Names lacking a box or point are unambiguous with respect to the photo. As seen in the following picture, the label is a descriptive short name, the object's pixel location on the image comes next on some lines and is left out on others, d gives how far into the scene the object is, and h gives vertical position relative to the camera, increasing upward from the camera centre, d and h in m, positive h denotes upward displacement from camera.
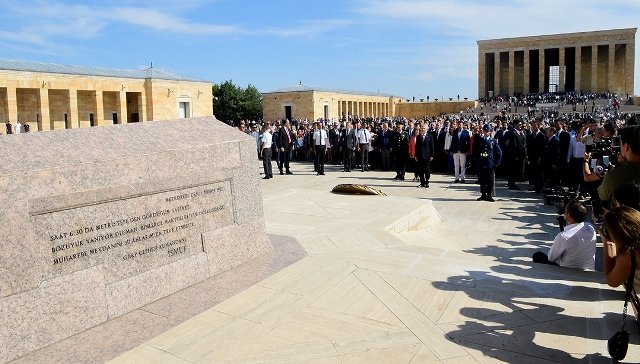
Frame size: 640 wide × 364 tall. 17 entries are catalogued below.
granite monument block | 3.69 -0.66
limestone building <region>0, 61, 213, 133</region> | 28.16 +3.58
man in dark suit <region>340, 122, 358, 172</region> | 17.41 -0.06
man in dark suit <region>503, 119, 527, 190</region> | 14.06 -0.26
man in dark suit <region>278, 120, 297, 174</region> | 16.38 -0.03
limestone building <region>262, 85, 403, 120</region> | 47.81 +4.32
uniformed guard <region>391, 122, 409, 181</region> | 15.66 -0.31
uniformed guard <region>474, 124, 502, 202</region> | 11.62 -0.44
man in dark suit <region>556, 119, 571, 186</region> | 12.57 -0.30
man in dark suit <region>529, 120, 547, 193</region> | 12.94 -0.42
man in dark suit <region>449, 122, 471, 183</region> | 14.84 -0.16
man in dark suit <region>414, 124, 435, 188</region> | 13.74 -0.28
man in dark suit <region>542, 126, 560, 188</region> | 12.69 -0.32
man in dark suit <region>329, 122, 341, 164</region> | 20.03 +0.06
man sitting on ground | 5.81 -1.22
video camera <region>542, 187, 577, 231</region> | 7.27 -1.12
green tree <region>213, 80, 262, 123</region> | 63.62 +5.51
